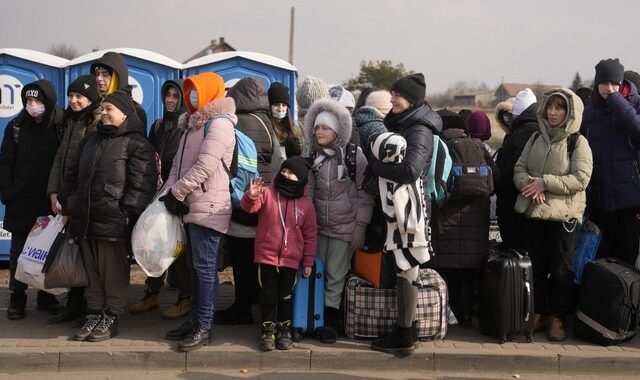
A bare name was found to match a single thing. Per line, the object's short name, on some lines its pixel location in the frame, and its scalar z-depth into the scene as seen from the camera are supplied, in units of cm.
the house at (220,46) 4586
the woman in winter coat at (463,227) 496
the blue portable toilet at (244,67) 802
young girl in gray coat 479
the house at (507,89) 8757
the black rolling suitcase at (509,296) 478
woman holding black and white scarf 443
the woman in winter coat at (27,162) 532
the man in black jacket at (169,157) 535
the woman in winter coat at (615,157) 496
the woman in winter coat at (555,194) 479
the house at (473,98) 8738
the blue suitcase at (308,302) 484
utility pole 2916
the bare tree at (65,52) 4162
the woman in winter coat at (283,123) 555
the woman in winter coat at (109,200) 473
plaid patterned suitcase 481
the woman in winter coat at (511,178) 529
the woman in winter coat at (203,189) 458
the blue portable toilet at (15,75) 758
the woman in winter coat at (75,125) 509
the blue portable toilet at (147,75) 780
